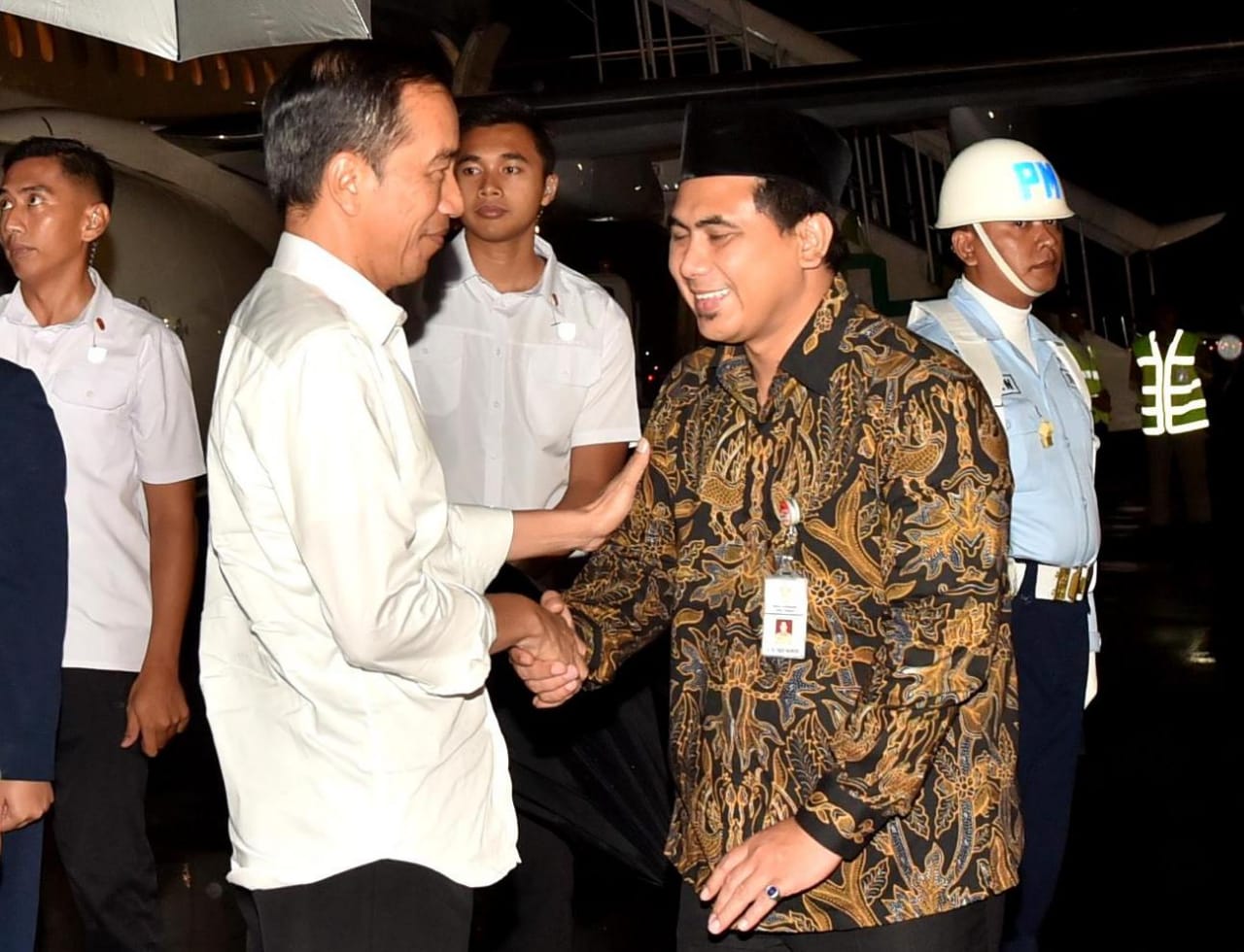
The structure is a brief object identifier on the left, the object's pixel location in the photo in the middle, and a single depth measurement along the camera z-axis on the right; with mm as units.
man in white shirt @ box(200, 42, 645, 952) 1883
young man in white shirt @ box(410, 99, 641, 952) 3605
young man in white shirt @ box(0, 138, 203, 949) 3389
